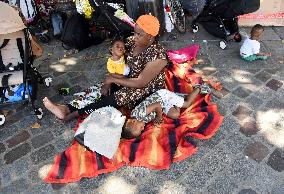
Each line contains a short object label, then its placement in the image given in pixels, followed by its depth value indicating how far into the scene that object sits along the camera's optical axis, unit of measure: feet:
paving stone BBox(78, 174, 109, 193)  8.56
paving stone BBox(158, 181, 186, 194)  8.40
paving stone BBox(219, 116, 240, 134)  9.96
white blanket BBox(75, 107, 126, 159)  8.83
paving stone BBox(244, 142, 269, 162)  9.11
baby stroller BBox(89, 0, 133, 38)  12.94
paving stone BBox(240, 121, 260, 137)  9.85
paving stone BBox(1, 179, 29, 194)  8.70
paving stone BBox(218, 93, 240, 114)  10.79
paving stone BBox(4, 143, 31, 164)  9.59
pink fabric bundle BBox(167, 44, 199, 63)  13.16
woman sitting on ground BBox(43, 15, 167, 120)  8.88
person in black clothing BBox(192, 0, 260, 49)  12.93
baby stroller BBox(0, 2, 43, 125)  10.33
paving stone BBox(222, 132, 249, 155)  9.36
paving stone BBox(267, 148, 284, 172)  8.81
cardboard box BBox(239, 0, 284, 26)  14.42
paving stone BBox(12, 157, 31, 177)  9.17
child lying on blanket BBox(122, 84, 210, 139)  9.54
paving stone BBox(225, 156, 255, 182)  8.62
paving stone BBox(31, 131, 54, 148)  9.99
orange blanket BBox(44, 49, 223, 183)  8.95
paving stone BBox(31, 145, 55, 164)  9.48
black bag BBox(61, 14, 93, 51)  14.11
